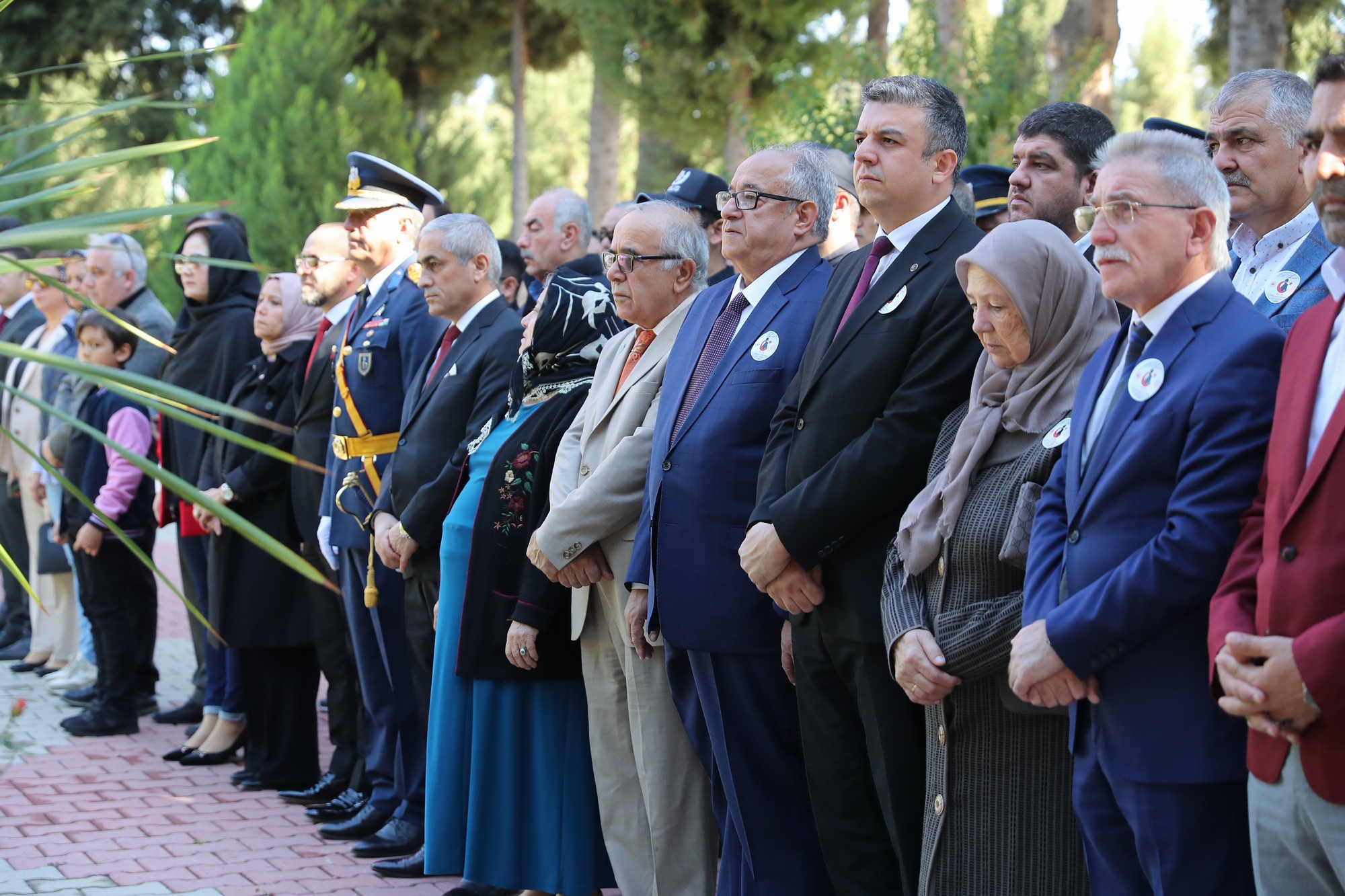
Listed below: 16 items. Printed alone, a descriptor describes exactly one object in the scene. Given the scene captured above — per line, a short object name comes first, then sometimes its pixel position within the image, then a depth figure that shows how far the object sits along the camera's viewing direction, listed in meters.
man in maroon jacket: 2.28
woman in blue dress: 4.66
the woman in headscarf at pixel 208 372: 6.79
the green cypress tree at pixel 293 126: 14.80
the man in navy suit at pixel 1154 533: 2.58
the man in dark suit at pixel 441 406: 5.11
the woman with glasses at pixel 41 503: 8.30
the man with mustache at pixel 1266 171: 3.28
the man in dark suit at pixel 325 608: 6.07
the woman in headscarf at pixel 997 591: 3.08
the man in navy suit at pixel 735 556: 3.89
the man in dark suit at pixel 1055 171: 4.02
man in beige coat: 4.26
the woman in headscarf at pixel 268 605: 6.26
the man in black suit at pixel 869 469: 3.43
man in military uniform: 5.56
